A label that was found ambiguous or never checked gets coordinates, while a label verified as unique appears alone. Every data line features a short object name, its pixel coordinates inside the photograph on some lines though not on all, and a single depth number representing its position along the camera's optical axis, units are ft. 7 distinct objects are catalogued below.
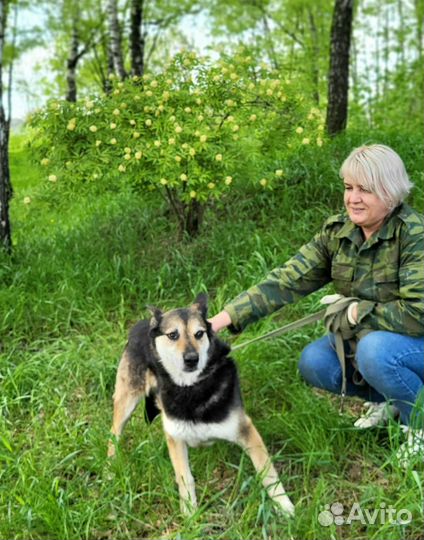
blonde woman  8.32
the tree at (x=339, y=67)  24.25
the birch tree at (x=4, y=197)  18.22
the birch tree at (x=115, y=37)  35.81
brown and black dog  8.21
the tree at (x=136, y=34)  39.83
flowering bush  15.37
